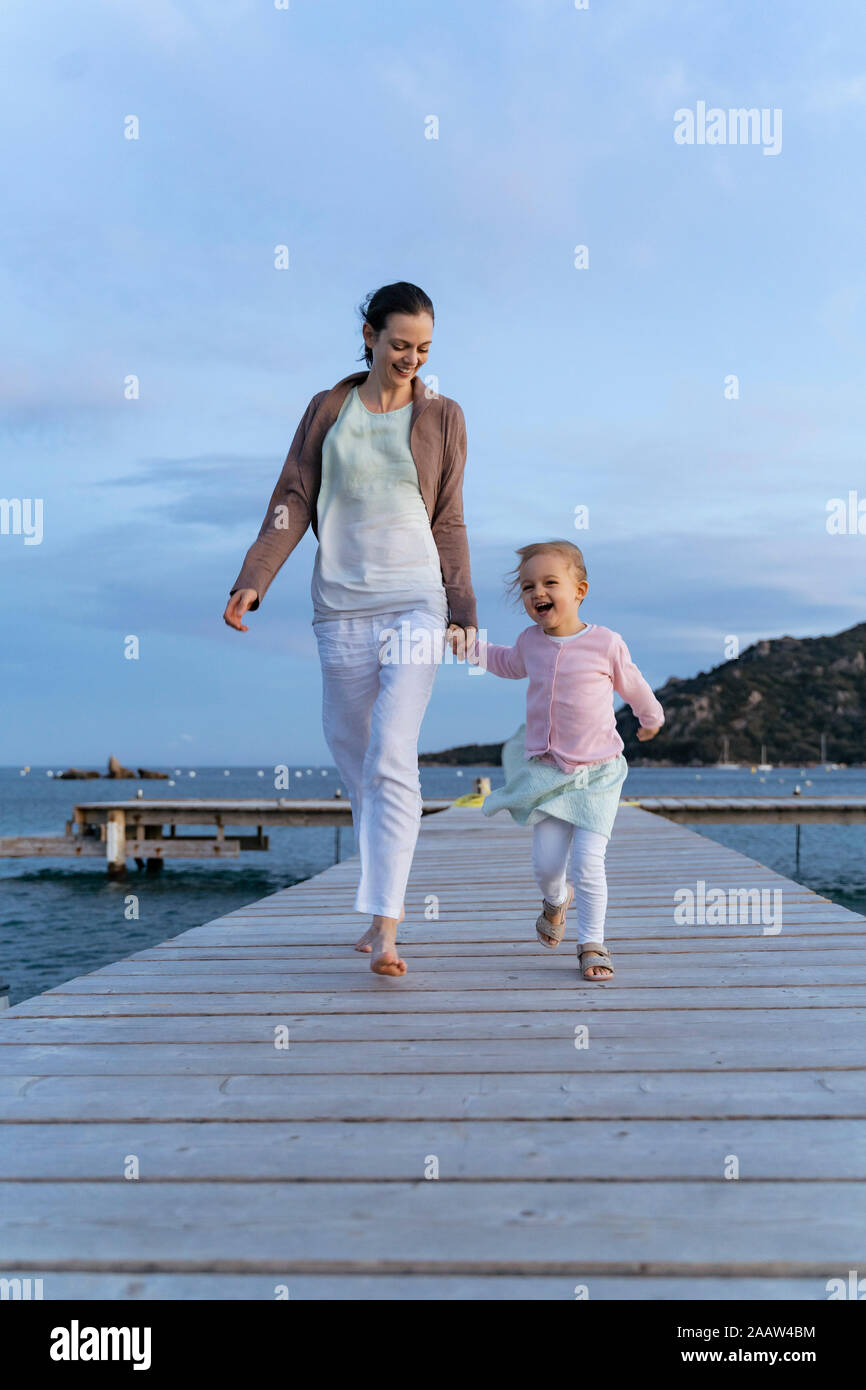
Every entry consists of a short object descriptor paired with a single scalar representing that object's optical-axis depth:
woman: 3.05
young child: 3.27
